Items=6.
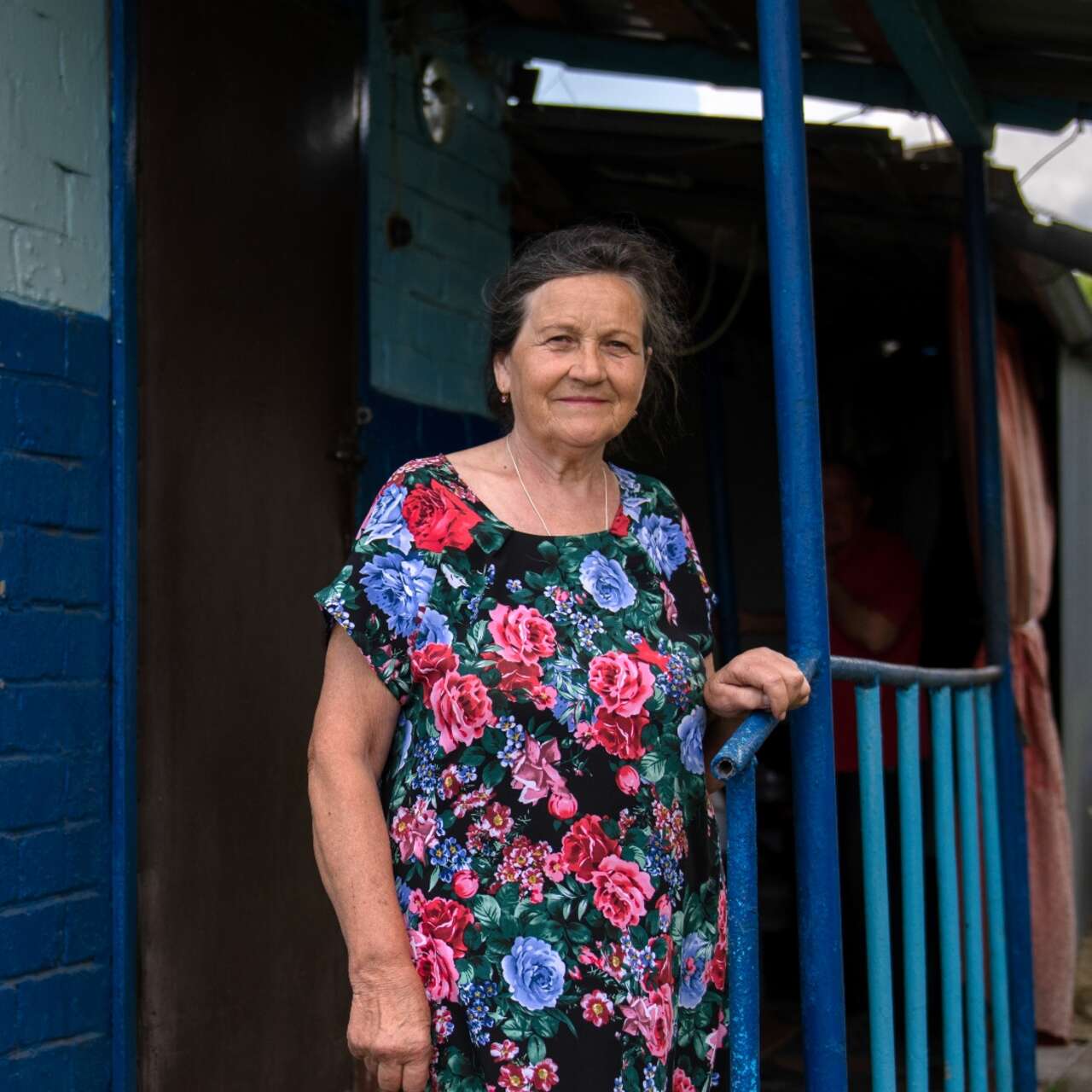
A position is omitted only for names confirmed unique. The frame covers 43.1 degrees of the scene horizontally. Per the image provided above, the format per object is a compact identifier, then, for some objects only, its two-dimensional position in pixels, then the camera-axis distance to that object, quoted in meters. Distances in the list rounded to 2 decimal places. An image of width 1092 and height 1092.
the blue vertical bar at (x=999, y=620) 3.61
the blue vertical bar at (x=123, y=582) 2.72
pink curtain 4.45
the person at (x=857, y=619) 4.61
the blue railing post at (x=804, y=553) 2.17
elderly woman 1.96
